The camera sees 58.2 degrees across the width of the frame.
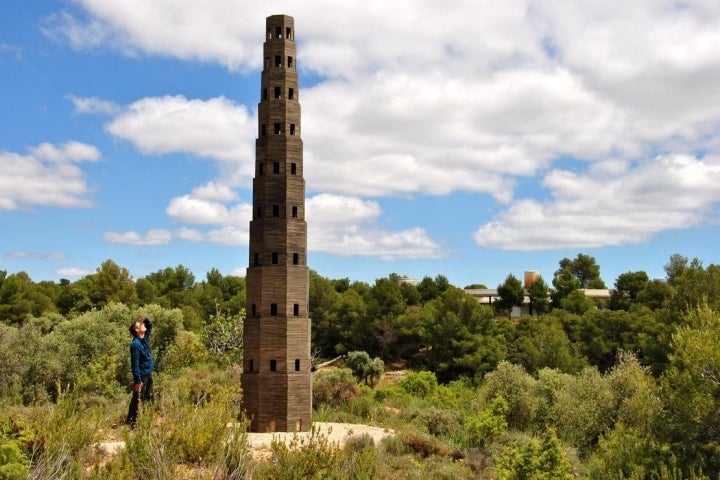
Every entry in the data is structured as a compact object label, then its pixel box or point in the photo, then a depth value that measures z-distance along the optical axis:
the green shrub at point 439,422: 24.42
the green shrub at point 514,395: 27.02
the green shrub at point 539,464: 14.39
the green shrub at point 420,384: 36.50
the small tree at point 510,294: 73.94
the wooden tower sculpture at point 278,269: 22.28
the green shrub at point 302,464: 11.69
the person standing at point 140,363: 16.61
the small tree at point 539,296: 72.75
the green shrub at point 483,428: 22.33
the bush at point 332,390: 28.66
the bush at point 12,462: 10.21
